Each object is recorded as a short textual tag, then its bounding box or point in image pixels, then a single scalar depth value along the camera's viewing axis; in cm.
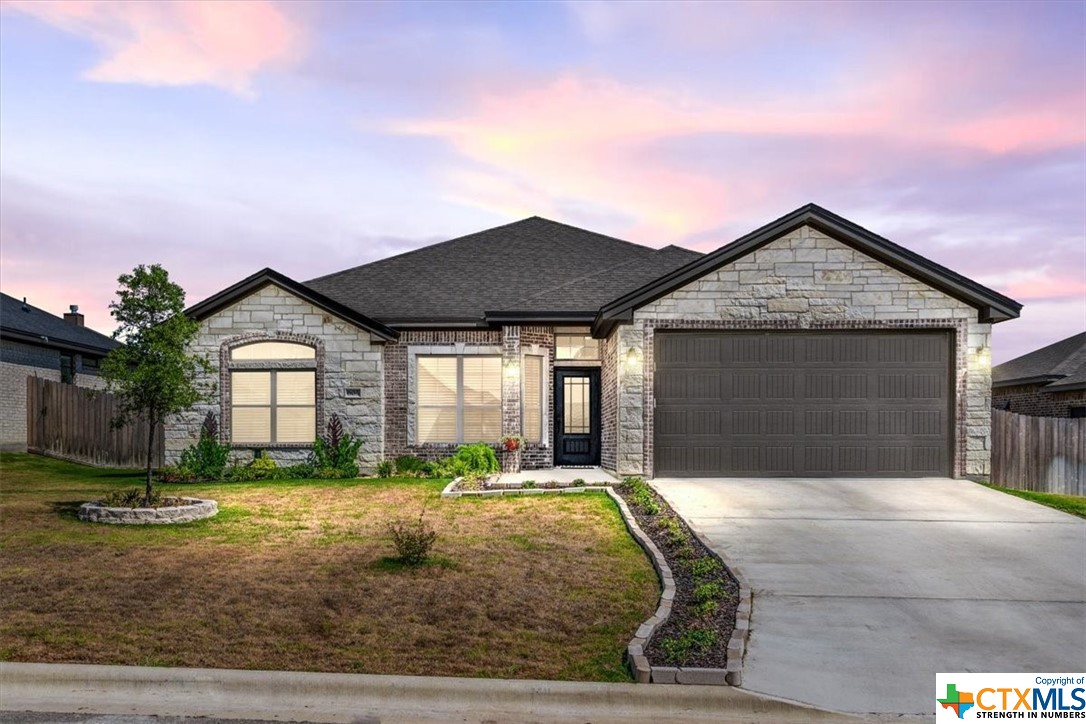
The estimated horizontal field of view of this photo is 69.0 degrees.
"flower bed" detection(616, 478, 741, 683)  618
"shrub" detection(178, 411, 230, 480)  1830
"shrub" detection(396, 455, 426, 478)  1858
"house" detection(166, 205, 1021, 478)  1608
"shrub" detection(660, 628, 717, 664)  613
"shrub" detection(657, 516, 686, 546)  1045
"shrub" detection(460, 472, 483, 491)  1569
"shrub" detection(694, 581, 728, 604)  783
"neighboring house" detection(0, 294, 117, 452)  2502
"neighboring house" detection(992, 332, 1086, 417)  2383
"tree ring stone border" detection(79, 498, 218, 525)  1234
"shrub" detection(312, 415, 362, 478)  1850
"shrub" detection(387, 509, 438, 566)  929
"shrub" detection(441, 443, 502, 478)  1795
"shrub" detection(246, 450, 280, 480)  1828
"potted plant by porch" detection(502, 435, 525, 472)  1850
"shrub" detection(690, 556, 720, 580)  878
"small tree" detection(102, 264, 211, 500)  1309
